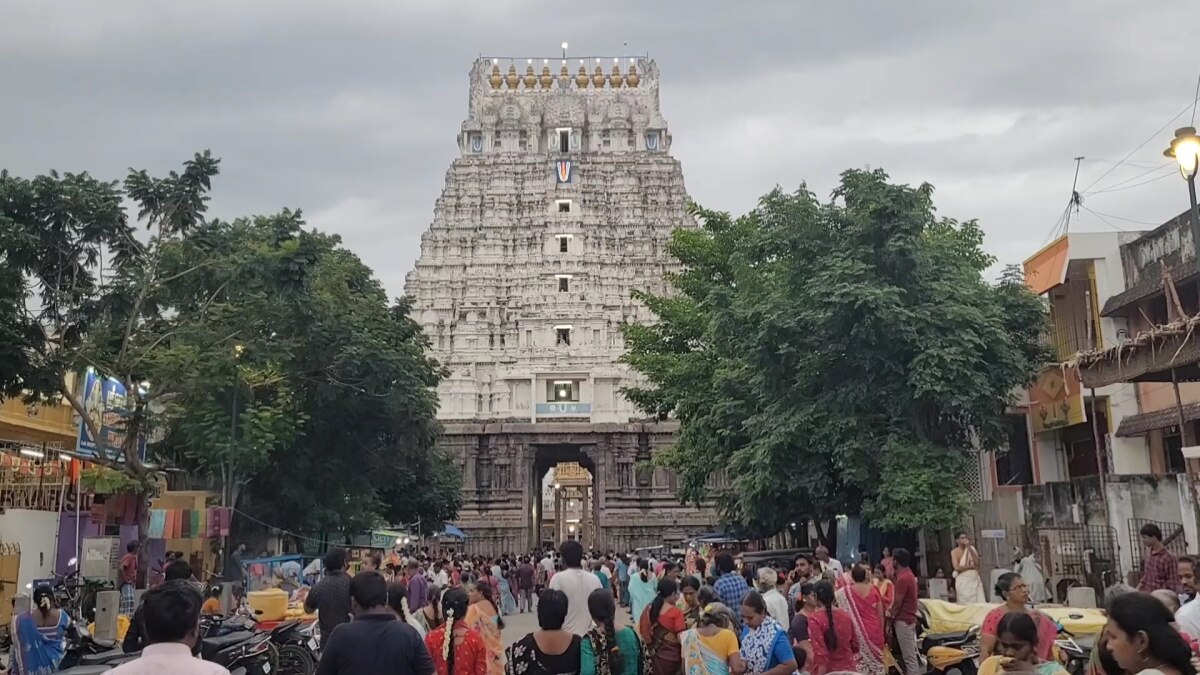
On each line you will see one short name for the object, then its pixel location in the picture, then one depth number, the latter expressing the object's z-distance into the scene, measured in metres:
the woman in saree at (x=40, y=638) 10.06
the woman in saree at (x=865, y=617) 8.38
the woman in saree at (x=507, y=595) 27.26
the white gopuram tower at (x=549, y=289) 50.03
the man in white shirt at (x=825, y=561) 13.39
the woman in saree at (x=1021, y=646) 4.64
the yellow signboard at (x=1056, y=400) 20.47
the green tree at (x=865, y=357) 18.27
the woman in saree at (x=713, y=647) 6.50
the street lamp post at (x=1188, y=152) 10.51
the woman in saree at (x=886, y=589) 10.38
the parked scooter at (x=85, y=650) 9.78
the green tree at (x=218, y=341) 18.17
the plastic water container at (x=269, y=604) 14.65
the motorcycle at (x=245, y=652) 10.31
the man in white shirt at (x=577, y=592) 8.19
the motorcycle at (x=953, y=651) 10.10
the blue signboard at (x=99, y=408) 22.36
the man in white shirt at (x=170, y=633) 3.90
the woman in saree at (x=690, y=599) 8.50
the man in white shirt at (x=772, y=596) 9.20
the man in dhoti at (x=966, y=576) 14.15
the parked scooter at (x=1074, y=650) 9.43
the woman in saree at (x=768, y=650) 6.64
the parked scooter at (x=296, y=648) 11.62
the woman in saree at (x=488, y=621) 7.20
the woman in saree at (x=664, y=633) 7.70
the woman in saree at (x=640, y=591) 12.47
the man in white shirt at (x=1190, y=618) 6.23
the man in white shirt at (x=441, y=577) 21.84
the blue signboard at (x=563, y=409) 52.62
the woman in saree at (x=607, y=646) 6.09
